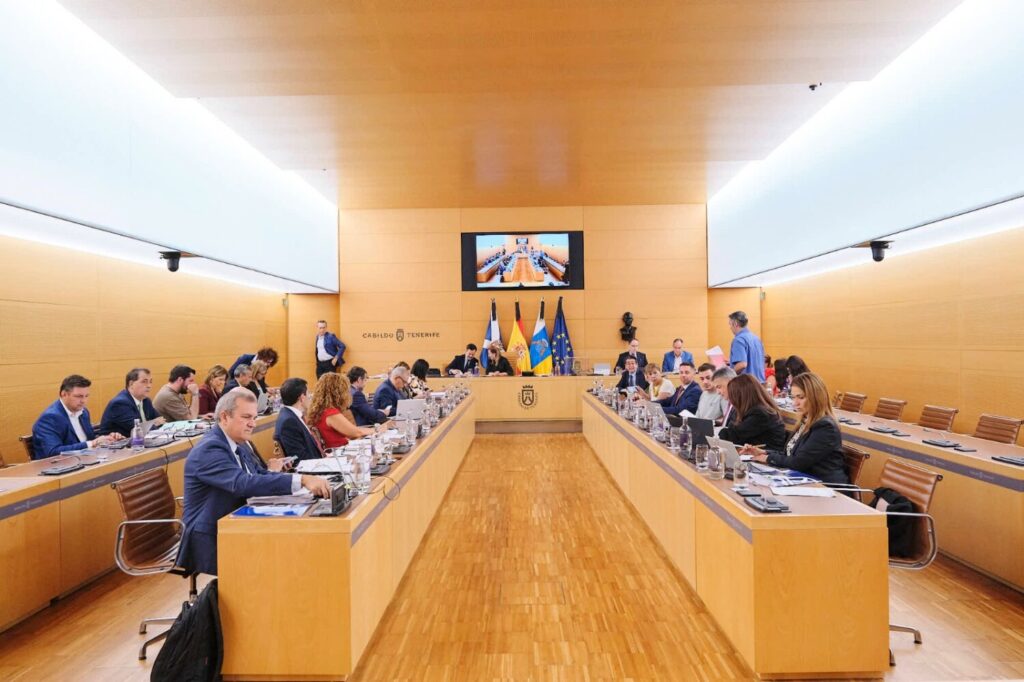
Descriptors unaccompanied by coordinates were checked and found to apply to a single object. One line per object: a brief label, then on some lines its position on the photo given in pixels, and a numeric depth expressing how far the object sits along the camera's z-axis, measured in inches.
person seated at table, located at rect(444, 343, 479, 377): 426.3
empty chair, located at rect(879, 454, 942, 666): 108.8
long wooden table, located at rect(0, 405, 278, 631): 118.8
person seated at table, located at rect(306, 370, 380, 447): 176.4
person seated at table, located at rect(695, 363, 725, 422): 204.5
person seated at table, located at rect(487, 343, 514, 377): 423.8
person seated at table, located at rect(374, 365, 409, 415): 256.8
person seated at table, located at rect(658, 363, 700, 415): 239.8
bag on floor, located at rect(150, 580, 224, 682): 89.7
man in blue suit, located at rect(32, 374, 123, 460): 163.6
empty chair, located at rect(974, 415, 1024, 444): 169.3
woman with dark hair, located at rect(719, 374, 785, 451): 155.9
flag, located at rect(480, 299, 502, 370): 436.8
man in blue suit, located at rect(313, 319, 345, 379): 429.7
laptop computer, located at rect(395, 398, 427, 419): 200.2
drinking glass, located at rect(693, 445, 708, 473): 130.6
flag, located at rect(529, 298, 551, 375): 437.1
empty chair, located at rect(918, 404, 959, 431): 201.2
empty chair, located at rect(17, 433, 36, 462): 164.9
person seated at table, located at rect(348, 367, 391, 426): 217.9
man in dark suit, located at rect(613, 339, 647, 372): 395.9
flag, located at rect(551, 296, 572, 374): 438.6
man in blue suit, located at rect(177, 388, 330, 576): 104.3
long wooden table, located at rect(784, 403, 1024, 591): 132.0
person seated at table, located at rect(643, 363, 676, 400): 279.9
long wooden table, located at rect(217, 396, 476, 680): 96.4
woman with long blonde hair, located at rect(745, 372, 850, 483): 129.0
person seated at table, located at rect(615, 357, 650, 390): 336.0
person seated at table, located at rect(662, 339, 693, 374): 384.7
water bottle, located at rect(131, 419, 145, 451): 175.3
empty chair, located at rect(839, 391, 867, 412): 260.8
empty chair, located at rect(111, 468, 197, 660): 111.8
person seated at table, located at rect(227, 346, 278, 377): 274.7
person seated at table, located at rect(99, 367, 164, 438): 194.1
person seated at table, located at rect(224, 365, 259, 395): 265.6
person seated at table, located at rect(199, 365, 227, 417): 253.3
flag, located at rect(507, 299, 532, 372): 442.0
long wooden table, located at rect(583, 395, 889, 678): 95.8
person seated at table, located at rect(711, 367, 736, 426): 180.9
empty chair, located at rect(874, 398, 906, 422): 230.2
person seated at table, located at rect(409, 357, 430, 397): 313.9
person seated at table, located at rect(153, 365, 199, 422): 224.1
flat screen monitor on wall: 441.7
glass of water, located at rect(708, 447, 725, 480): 123.4
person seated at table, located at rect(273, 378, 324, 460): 150.9
